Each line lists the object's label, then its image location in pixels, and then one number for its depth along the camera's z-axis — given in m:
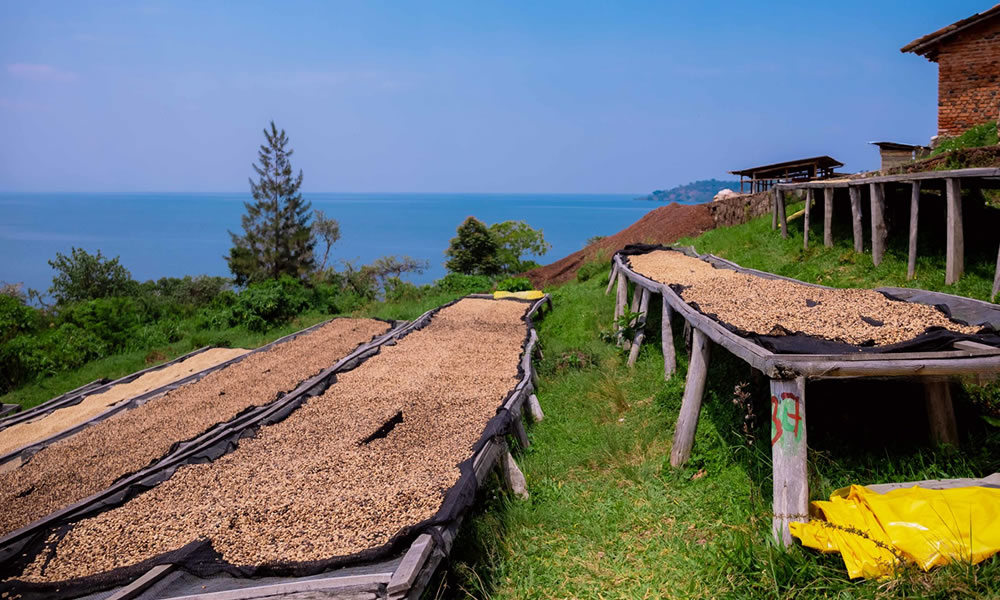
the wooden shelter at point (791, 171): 21.00
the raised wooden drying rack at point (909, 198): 6.95
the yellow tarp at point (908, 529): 2.93
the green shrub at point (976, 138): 11.78
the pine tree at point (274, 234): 37.22
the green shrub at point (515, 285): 15.95
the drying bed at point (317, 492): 3.61
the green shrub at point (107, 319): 12.88
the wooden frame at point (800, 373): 3.50
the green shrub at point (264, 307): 13.84
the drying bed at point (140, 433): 5.21
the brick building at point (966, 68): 13.45
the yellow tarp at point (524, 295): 13.69
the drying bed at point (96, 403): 7.20
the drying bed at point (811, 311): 4.35
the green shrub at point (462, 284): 17.22
